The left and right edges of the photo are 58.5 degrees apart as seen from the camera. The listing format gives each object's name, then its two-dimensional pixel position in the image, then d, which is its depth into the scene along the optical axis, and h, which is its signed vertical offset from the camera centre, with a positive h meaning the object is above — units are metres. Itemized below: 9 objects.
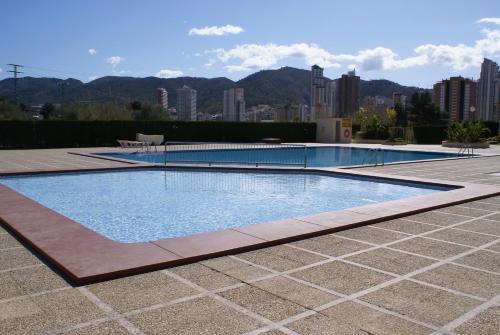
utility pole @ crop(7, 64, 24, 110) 46.59 +6.18
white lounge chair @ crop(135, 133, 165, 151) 23.22 -0.46
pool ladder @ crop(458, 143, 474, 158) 20.87 -0.95
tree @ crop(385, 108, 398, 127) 40.80 +1.58
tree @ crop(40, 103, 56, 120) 54.16 +2.40
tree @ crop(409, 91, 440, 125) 56.16 +2.82
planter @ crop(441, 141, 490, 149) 27.06 -0.74
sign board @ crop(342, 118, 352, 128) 32.19 +0.70
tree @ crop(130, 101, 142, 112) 43.40 +2.37
